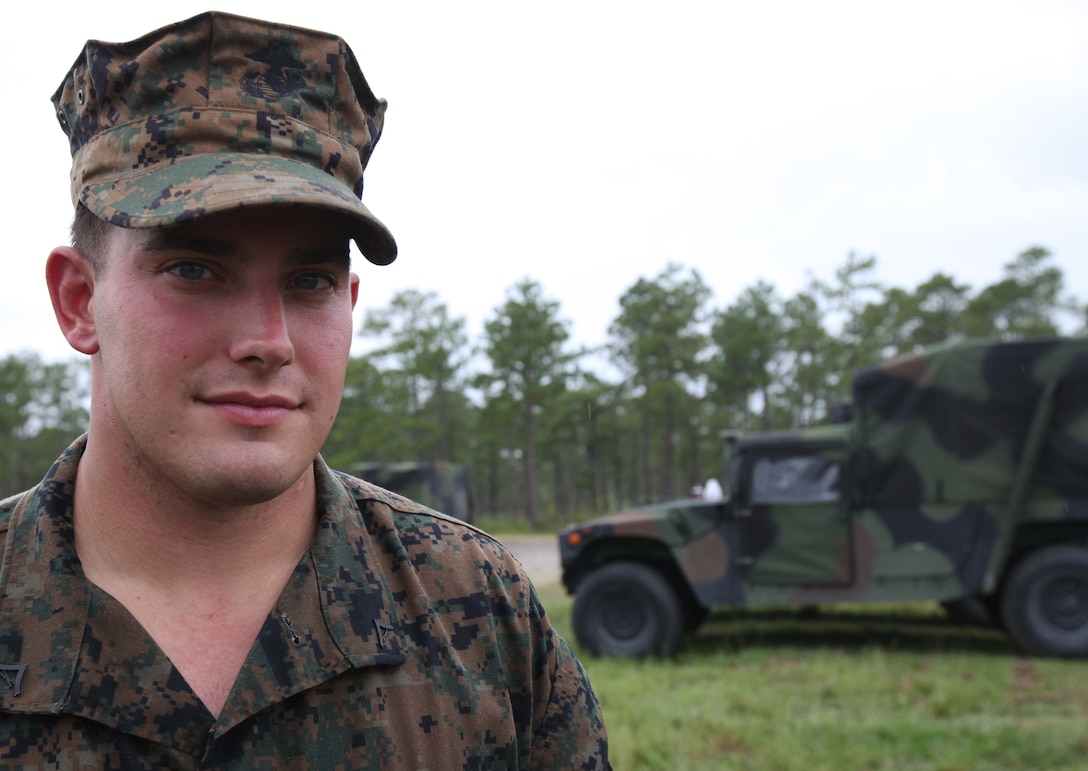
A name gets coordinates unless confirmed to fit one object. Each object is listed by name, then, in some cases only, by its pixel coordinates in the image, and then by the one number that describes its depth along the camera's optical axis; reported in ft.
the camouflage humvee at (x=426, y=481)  41.34
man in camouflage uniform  3.75
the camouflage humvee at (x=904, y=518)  22.13
